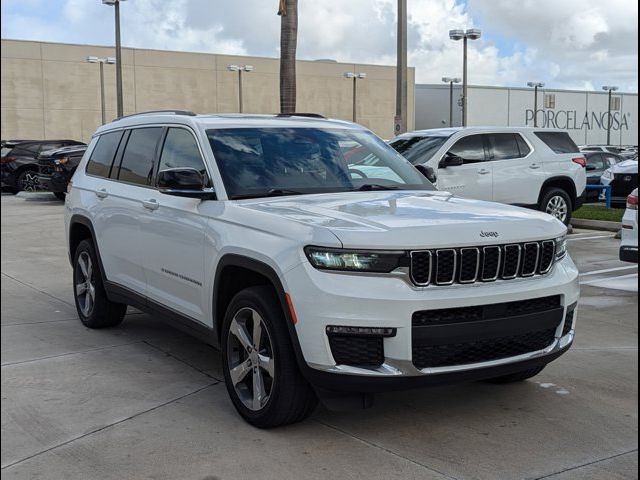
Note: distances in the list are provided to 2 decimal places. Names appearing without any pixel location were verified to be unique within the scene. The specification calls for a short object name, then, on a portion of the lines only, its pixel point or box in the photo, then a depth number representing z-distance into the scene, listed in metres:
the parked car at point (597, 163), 24.00
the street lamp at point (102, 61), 48.58
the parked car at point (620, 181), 17.78
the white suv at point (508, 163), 13.03
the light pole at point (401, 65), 17.97
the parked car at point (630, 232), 8.61
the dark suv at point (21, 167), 25.33
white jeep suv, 4.02
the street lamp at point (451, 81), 63.87
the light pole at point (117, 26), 33.59
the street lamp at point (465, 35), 38.22
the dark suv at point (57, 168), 21.27
